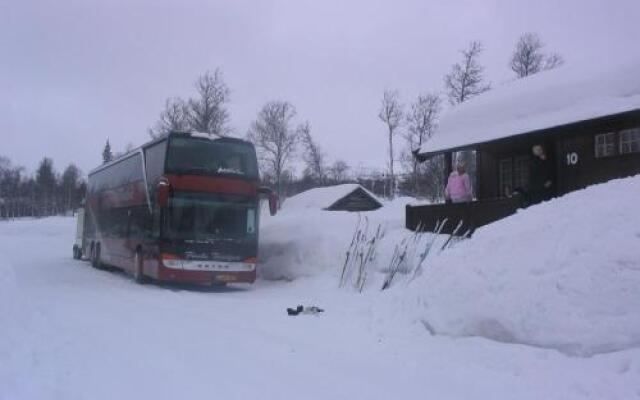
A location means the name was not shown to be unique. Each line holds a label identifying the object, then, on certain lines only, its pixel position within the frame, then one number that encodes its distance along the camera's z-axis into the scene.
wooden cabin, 16.78
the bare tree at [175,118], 56.40
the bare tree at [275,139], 72.69
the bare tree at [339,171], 93.34
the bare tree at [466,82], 49.75
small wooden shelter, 50.16
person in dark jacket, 15.75
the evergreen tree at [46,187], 111.44
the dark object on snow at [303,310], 13.62
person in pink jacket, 17.89
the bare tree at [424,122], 59.11
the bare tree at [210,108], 54.62
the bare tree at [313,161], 77.00
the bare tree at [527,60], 48.75
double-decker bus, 18.67
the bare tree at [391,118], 65.50
